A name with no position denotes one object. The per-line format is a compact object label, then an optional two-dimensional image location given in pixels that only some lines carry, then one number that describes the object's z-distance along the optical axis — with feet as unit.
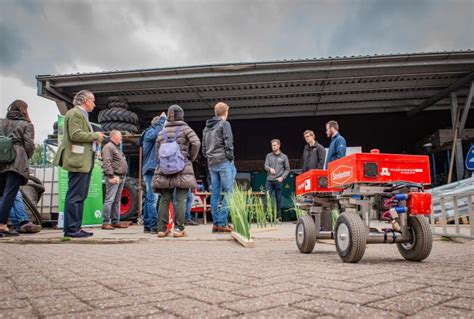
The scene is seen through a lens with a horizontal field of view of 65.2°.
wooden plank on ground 12.29
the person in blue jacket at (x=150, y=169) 18.47
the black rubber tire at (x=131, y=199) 27.37
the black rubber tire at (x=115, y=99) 32.59
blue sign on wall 30.12
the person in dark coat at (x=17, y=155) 15.85
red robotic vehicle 8.36
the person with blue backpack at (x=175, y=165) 15.15
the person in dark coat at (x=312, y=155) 23.32
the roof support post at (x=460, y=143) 28.45
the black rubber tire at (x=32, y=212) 19.88
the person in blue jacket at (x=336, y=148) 16.71
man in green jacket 14.71
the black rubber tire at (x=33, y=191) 21.25
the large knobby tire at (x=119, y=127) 30.40
